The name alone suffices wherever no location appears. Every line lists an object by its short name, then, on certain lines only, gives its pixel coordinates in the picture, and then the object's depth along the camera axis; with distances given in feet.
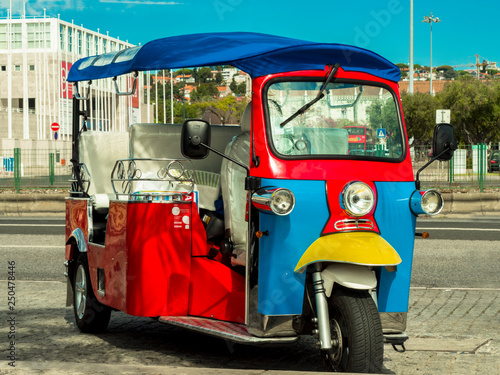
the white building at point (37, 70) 199.00
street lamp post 243.60
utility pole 114.95
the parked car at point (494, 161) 70.03
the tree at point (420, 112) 204.85
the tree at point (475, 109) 186.70
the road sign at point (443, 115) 70.53
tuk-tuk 14.93
